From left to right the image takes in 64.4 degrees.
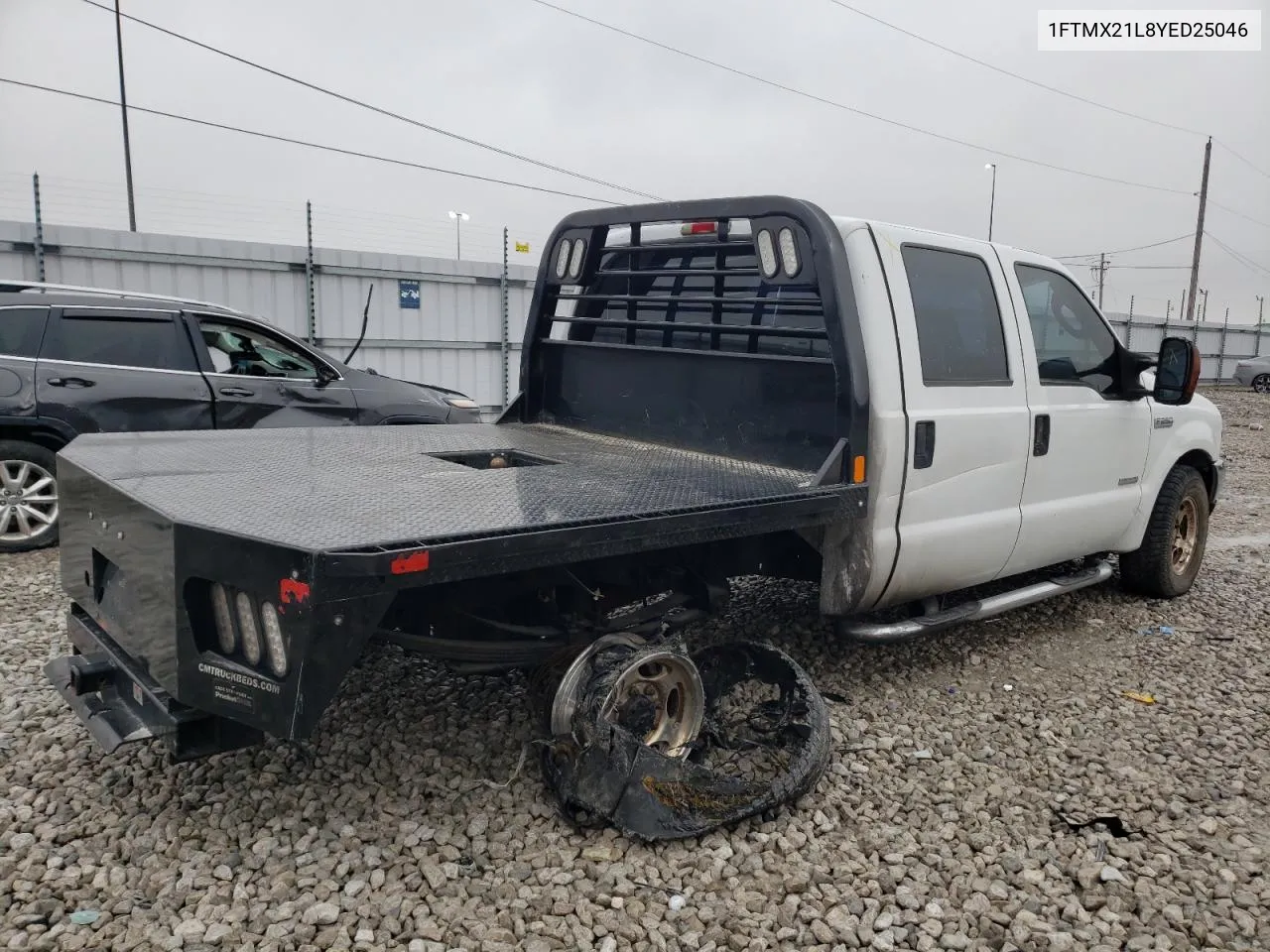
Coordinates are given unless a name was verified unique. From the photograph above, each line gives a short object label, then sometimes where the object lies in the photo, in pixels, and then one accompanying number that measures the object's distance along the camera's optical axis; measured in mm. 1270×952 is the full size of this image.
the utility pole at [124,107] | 19969
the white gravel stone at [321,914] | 2662
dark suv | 6602
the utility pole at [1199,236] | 39594
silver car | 28844
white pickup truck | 2594
